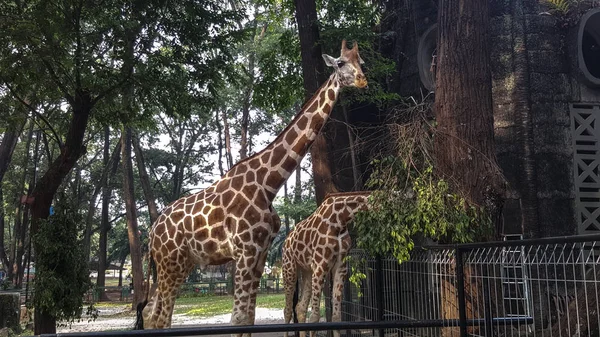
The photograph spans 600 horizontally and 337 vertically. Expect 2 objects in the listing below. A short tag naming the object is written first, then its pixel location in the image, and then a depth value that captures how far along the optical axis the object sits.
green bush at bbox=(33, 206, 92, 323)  10.09
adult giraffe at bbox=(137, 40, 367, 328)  5.96
